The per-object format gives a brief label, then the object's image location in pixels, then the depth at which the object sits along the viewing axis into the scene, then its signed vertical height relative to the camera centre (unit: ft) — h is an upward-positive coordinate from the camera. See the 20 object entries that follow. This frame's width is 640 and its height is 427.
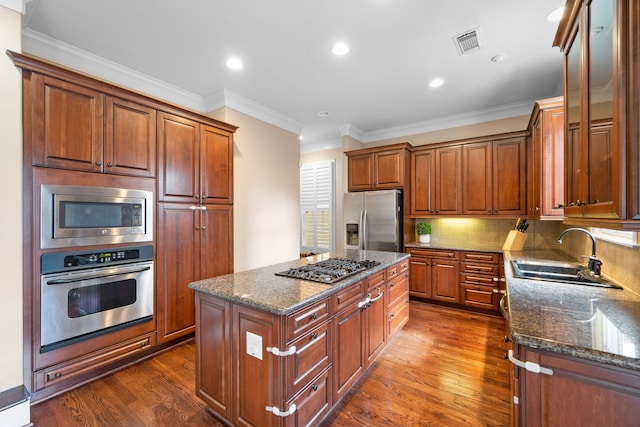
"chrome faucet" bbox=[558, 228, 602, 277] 6.32 -1.21
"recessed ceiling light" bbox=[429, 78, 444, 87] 10.34 +5.21
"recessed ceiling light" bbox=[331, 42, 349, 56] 8.16 +5.20
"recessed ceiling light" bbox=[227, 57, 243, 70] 8.95 +5.19
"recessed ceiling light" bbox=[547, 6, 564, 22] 6.70 +5.15
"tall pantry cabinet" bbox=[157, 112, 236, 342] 8.48 +0.05
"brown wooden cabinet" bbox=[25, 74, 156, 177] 6.27 +2.23
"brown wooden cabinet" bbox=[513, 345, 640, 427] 3.10 -2.24
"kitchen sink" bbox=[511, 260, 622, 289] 6.18 -1.59
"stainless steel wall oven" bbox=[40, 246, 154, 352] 6.32 -2.07
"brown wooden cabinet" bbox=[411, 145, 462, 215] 13.41 +1.74
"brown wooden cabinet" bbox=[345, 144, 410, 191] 14.23 +2.63
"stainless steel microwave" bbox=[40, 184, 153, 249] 6.34 -0.04
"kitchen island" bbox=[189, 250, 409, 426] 4.65 -2.62
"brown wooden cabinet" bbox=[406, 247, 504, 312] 11.80 -2.95
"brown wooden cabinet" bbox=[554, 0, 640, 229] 3.03 +1.40
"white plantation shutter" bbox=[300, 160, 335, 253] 18.06 +0.56
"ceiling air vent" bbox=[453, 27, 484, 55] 7.59 +5.18
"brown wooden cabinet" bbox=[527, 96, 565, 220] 8.38 +1.84
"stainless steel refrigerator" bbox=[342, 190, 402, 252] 13.83 -0.32
